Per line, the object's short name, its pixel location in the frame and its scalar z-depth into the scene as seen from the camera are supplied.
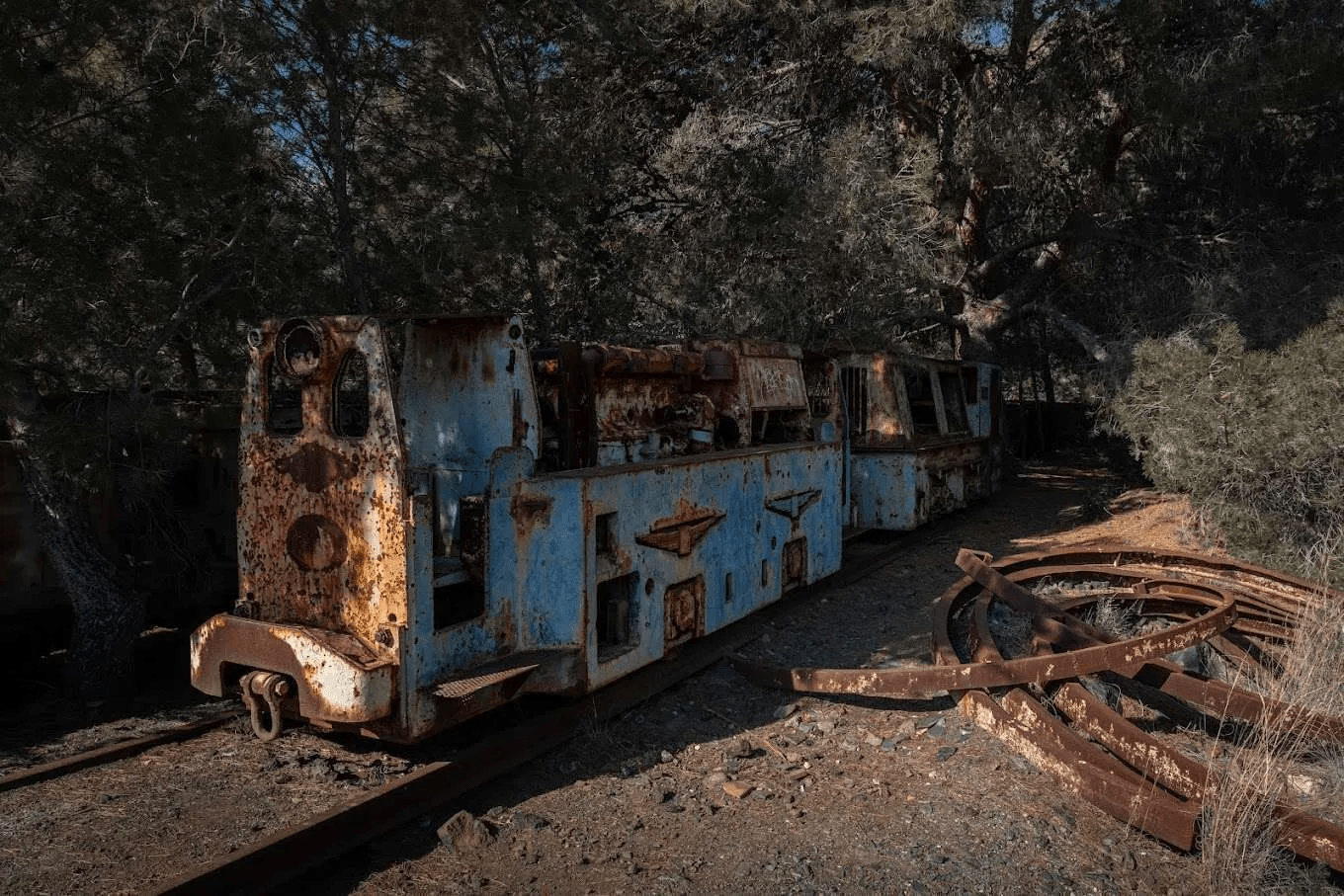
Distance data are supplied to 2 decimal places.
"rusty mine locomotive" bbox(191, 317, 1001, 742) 4.11
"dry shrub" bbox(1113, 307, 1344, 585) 8.23
